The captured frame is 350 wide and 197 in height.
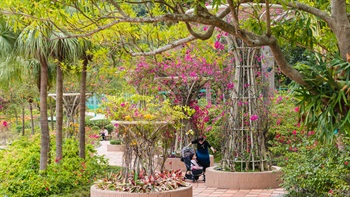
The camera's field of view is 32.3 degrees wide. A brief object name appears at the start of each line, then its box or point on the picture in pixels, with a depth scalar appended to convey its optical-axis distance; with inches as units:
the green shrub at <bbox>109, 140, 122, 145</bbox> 994.8
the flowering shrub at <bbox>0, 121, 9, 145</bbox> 1023.0
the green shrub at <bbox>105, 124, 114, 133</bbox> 1380.4
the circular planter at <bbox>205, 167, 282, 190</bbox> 458.6
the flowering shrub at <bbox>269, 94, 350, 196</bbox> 310.7
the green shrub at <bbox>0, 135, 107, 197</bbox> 407.2
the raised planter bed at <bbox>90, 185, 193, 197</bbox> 339.0
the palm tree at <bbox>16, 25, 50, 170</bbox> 430.0
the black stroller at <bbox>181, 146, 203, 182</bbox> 518.0
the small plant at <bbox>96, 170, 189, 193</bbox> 346.3
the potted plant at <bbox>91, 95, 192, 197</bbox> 350.3
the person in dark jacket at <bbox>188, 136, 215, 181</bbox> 514.6
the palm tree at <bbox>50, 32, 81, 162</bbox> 458.7
